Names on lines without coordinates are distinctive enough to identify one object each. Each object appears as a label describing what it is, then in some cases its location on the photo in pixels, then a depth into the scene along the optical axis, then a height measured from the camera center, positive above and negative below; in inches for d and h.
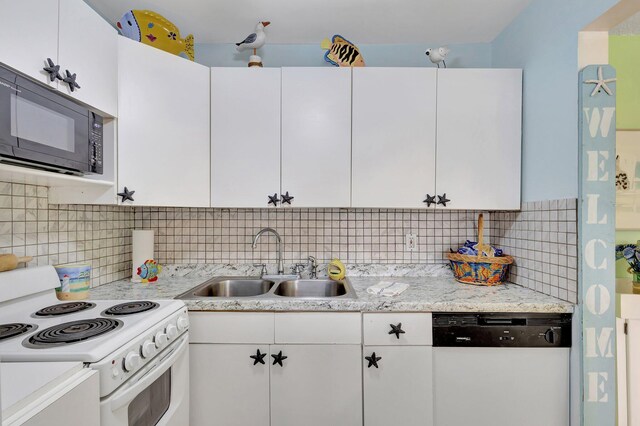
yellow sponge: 78.6 -14.4
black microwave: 38.6 +11.2
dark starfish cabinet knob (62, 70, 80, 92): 49.0 +19.8
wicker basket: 72.8 -12.6
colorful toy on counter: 76.2 -14.4
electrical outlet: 86.2 -8.4
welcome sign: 55.7 -4.6
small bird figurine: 75.4 +37.1
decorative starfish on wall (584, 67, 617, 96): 55.6 +22.3
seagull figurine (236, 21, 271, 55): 75.4 +40.7
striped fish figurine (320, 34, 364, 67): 75.9 +37.2
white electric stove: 38.2 -16.6
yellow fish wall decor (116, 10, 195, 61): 67.0 +38.6
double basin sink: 79.0 -18.8
